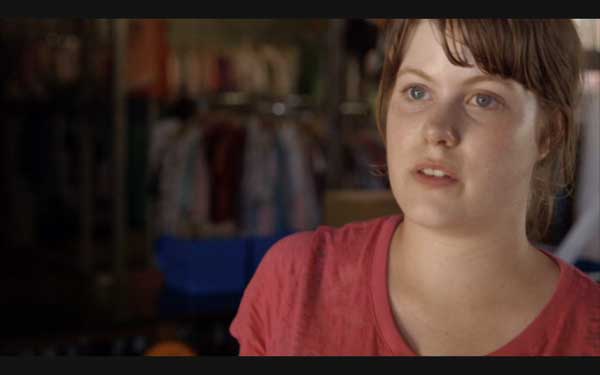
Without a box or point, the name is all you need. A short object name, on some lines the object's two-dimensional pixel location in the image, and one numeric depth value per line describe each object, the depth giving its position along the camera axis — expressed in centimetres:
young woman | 116
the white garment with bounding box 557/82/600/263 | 156
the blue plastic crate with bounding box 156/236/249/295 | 297
